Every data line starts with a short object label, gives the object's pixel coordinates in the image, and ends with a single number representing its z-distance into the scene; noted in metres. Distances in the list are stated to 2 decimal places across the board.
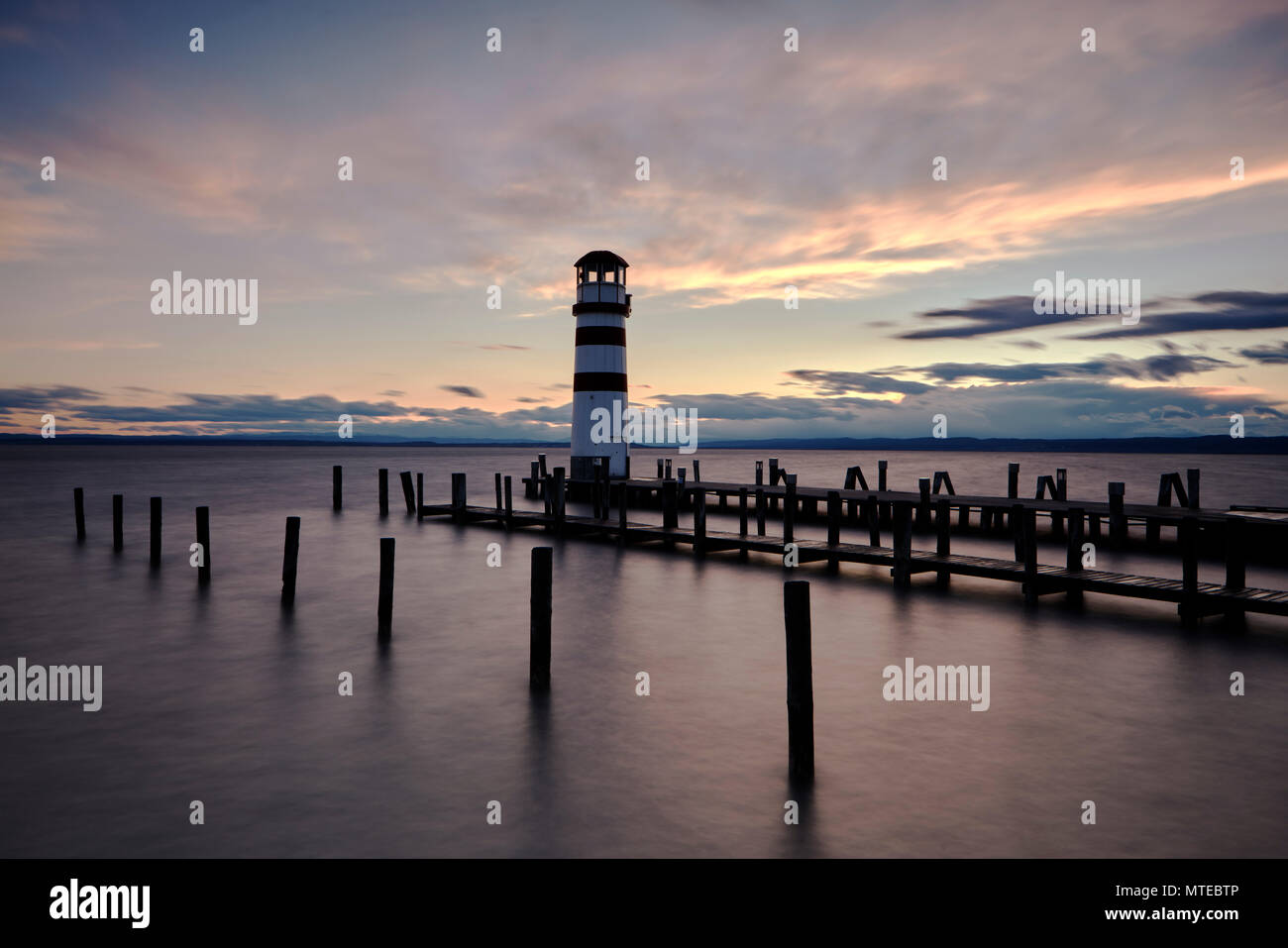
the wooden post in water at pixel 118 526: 23.98
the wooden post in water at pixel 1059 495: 25.50
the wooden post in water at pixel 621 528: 23.58
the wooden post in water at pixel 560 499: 25.66
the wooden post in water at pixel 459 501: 29.61
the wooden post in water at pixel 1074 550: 14.83
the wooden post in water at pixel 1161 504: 23.01
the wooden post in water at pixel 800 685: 7.13
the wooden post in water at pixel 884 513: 28.78
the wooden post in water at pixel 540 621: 9.98
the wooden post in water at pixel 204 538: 18.75
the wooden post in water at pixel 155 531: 21.53
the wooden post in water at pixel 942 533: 16.80
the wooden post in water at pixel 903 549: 16.69
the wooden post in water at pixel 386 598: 13.32
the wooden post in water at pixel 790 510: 20.32
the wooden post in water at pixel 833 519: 18.69
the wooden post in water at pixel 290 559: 15.91
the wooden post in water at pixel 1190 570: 12.63
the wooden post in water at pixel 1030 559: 14.78
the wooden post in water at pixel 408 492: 34.19
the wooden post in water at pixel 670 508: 22.98
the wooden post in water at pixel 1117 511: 19.66
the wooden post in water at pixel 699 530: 21.30
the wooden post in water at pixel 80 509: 26.64
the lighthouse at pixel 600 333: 29.67
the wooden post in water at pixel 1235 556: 12.47
